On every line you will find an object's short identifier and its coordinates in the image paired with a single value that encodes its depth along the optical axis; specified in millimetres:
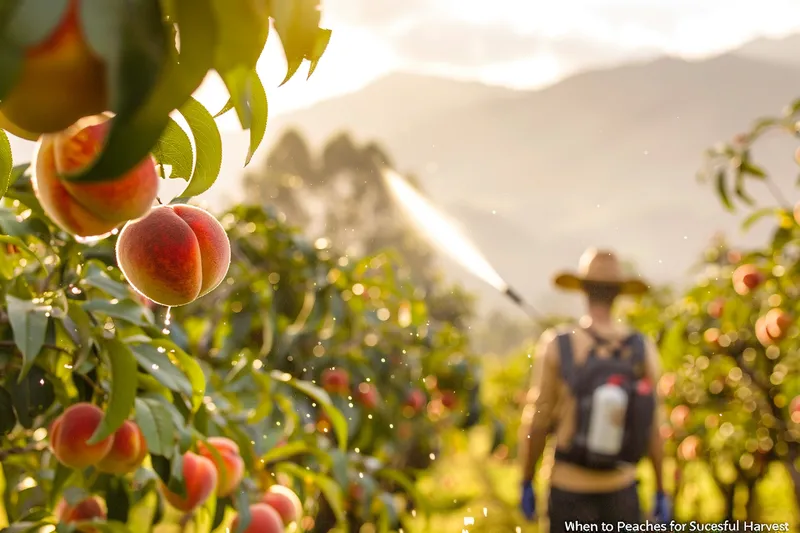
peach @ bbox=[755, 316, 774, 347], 2422
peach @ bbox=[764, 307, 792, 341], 2312
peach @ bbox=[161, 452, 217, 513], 877
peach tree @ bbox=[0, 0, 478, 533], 226
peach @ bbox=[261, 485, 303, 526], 1113
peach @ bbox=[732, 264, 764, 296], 2408
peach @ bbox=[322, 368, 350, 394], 2193
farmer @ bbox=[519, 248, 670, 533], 2320
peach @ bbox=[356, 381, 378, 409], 2496
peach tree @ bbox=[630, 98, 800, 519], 1990
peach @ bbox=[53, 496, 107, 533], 971
